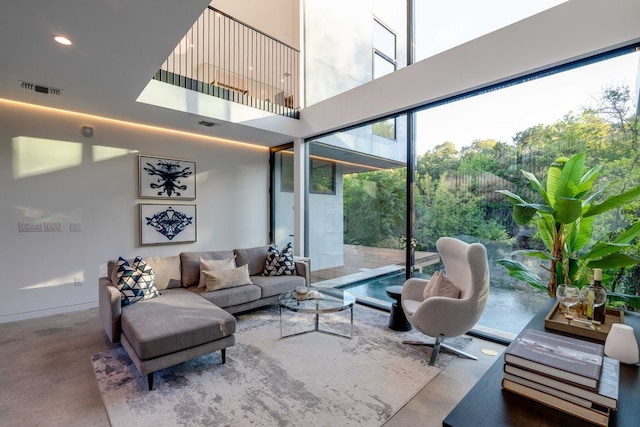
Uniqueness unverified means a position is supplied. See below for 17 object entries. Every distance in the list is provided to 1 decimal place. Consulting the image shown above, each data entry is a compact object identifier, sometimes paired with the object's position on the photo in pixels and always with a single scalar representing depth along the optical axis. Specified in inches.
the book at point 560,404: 37.0
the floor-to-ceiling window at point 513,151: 103.0
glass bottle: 65.2
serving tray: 59.3
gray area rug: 82.2
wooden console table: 37.8
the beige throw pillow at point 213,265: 151.2
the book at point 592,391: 36.9
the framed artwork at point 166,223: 187.2
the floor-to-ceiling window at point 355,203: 166.4
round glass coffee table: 122.4
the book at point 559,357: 39.7
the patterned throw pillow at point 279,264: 173.6
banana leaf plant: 91.8
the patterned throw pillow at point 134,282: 118.6
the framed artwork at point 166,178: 186.9
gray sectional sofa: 93.7
